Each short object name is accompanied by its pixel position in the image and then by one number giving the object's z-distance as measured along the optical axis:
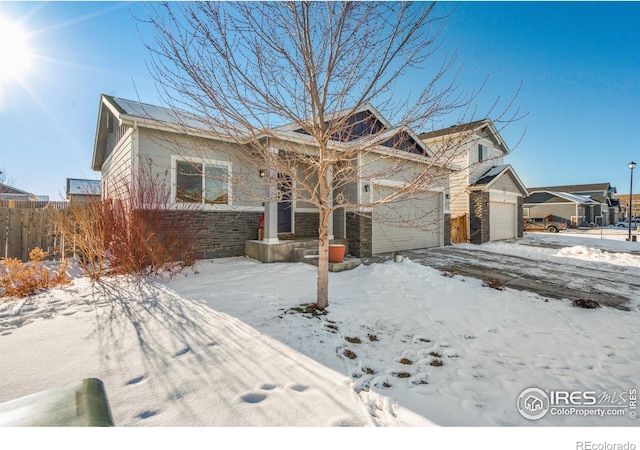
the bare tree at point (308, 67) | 3.28
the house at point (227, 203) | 7.22
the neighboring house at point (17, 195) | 22.67
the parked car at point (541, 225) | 23.60
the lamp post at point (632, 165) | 15.71
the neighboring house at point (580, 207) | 29.53
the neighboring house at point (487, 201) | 13.67
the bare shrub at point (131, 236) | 5.32
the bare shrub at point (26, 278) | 4.39
